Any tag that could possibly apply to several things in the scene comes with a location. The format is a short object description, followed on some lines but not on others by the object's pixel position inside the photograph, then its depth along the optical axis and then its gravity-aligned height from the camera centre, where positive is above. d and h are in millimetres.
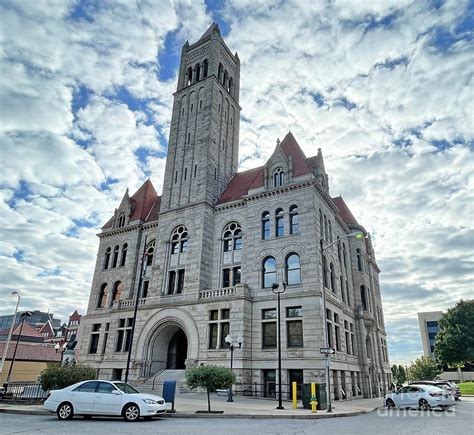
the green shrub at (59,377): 16953 -567
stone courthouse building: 26688 +8513
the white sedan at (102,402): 13094 -1264
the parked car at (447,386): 25906 -823
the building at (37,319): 115719 +13503
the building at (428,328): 102250 +12108
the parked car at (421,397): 18688 -1188
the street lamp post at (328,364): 16703 +322
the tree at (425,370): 71125 +676
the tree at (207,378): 15609 -419
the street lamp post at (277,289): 19411 +4218
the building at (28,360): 44000 +439
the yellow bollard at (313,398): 16438 -1196
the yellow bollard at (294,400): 17834 -1390
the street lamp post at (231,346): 20820 +1368
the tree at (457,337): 51312 +5001
